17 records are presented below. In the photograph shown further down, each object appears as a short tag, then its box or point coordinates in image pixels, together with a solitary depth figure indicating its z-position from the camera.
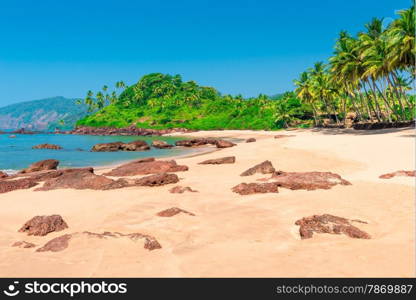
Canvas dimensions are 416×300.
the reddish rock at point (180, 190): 12.72
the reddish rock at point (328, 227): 7.20
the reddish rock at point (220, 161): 21.45
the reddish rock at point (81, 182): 14.32
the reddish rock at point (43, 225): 8.41
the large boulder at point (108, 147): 46.19
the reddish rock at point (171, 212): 9.33
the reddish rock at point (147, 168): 18.50
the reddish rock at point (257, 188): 11.80
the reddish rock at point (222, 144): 42.25
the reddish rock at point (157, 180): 14.37
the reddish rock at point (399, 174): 13.47
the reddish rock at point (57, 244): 6.99
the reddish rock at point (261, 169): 16.34
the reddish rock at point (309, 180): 12.14
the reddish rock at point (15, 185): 15.02
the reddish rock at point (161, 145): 49.16
